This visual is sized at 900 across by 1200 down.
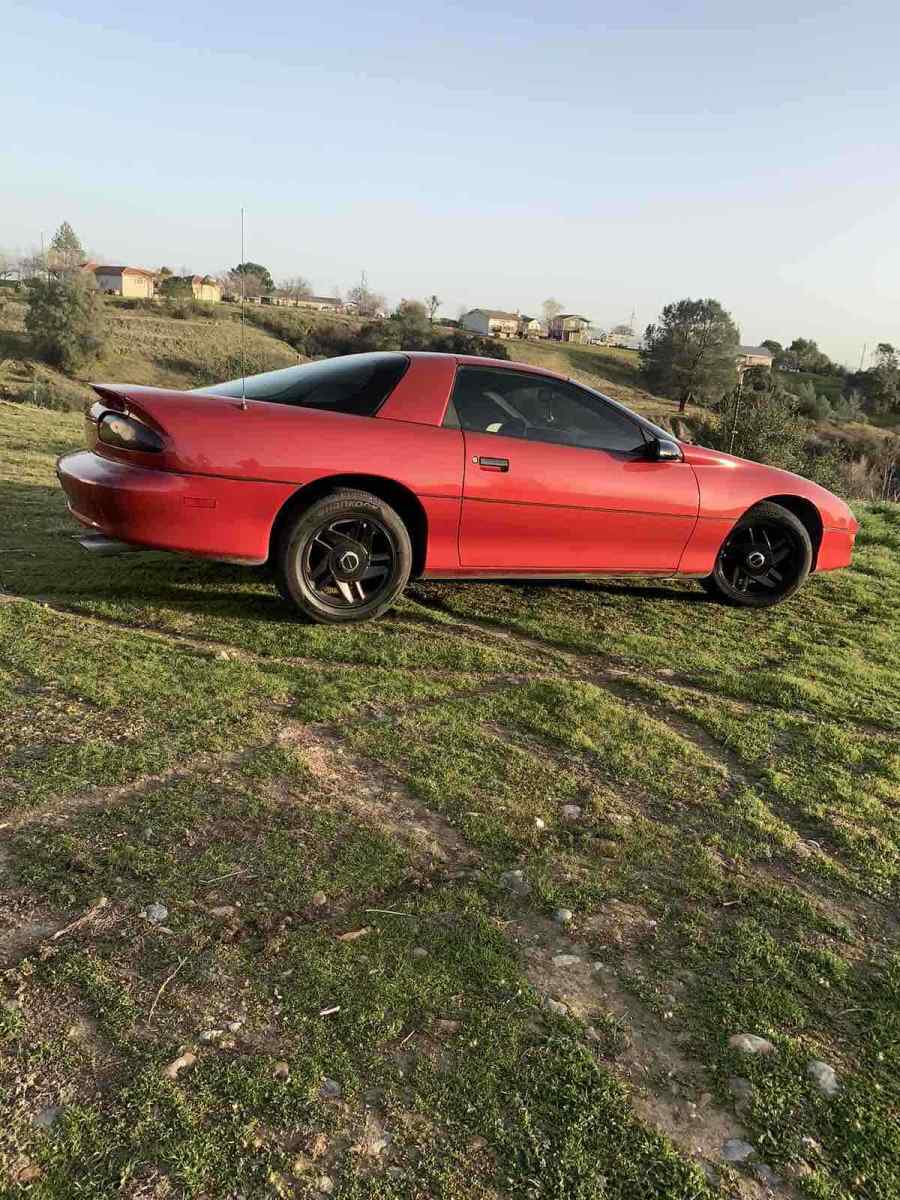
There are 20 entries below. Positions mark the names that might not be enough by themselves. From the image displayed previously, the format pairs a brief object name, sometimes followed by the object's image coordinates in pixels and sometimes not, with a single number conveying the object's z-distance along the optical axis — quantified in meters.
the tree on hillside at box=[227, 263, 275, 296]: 90.63
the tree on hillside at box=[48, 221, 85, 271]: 76.25
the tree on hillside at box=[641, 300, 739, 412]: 66.25
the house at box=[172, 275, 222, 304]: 78.88
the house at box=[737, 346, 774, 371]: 89.00
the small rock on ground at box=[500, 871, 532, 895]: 2.30
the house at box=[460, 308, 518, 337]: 106.75
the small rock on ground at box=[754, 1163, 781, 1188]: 1.52
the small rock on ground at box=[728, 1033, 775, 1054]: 1.82
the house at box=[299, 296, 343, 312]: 103.88
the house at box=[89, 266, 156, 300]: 92.06
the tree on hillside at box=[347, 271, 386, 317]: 106.32
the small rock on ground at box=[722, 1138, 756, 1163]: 1.57
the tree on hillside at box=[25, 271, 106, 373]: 50.53
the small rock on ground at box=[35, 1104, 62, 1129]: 1.49
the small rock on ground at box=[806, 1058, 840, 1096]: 1.74
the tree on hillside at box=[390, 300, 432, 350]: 68.94
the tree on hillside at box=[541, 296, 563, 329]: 122.12
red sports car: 3.94
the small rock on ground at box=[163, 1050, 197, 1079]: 1.62
